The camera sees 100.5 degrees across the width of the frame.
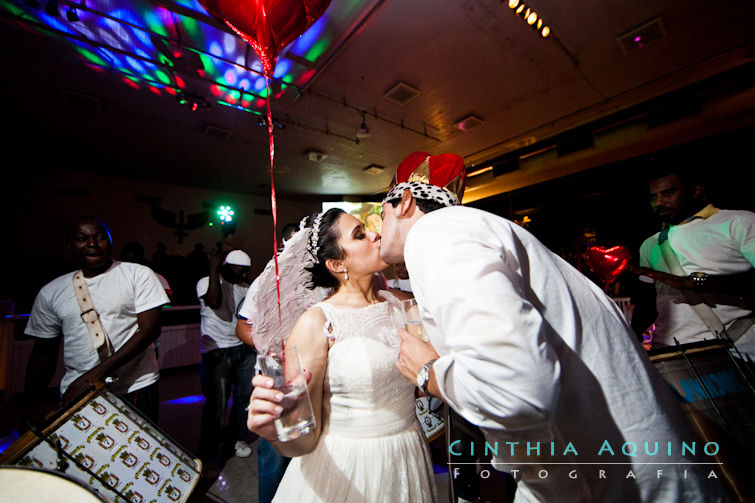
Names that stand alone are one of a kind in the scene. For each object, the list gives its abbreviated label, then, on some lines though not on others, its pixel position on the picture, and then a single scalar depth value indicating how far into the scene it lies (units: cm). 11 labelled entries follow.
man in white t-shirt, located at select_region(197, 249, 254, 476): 342
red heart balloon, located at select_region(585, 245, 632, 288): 361
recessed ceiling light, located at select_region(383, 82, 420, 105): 582
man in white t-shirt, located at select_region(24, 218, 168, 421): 249
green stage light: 1150
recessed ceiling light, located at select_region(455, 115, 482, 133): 705
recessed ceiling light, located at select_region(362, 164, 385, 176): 977
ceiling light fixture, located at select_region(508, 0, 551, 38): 411
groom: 70
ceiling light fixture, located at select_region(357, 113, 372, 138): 671
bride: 142
